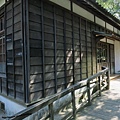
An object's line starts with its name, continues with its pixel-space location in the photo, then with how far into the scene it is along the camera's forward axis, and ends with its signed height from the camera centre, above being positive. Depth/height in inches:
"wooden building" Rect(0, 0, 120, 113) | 122.0 +14.8
